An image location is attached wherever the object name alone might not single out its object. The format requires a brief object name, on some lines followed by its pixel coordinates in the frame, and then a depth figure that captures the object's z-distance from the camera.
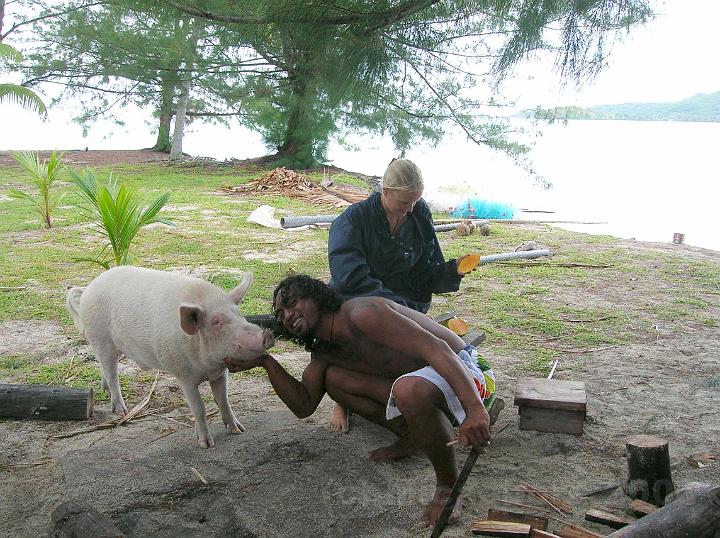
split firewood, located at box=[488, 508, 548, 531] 2.93
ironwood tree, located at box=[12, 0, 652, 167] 4.01
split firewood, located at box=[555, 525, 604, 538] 2.84
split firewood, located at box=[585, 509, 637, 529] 2.96
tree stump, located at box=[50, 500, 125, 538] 2.47
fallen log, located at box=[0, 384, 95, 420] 4.07
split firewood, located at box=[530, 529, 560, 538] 2.81
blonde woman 4.00
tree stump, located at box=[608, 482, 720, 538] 2.44
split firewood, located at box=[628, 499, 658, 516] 3.04
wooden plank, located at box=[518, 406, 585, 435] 3.85
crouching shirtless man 2.99
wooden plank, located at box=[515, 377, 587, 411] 3.82
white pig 3.54
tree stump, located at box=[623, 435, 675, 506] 3.13
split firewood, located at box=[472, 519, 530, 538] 2.83
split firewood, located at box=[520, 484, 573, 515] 3.14
